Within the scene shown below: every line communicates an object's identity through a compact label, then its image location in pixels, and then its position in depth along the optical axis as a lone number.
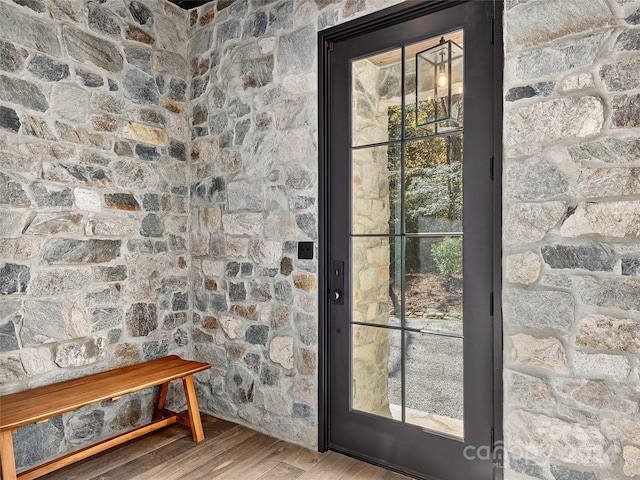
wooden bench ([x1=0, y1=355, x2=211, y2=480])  2.03
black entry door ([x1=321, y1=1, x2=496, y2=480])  2.16
